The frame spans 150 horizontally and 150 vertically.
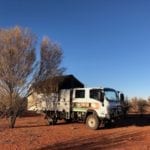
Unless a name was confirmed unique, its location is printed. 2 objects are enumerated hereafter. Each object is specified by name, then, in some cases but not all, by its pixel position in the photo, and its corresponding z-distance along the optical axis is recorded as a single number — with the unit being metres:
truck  11.15
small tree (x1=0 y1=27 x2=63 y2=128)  11.61
